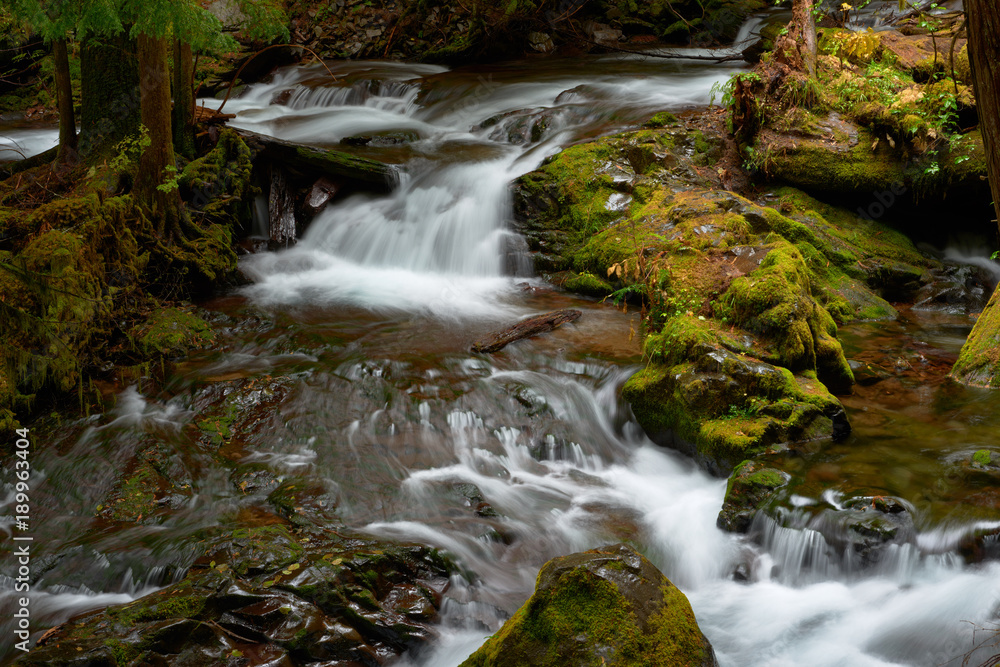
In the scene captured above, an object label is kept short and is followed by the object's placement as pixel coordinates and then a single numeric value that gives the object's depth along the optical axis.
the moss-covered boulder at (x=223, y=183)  8.50
